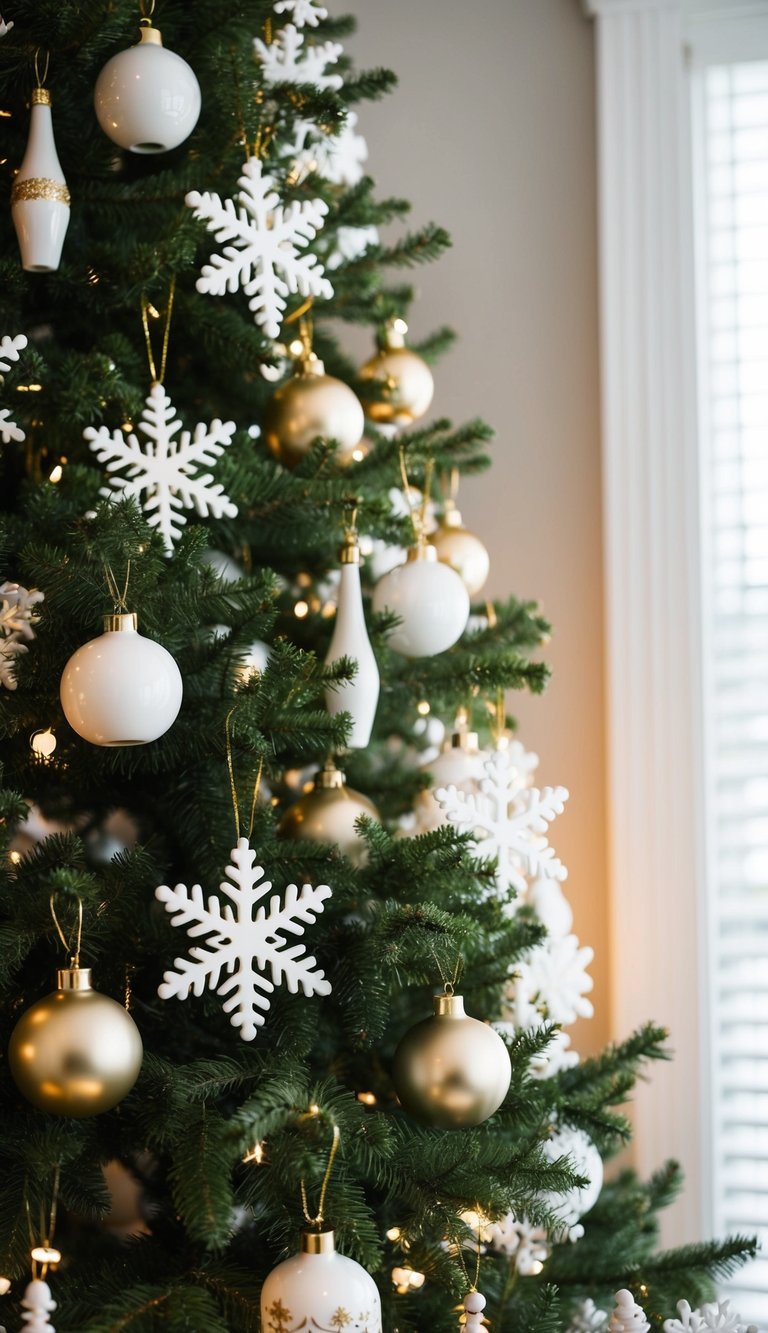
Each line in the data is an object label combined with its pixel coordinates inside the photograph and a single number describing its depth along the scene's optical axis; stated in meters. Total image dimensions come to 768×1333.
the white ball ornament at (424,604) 1.16
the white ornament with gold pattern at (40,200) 1.00
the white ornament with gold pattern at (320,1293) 0.78
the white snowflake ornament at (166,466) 1.01
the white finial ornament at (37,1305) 0.74
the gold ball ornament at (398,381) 1.37
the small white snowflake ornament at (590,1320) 1.07
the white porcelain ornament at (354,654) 1.07
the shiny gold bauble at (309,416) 1.17
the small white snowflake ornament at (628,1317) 0.89
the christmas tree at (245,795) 0.85
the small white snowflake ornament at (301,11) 1.17
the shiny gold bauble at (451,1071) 0.91
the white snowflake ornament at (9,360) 0.98
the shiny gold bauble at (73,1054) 0.81
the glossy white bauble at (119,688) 0.86
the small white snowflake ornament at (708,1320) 0.92
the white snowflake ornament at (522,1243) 1.09
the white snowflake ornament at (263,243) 1.02
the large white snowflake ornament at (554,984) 1.21
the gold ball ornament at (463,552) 1.37
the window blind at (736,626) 1.58
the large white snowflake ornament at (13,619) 0.97
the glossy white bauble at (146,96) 1.02
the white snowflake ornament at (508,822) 1.08
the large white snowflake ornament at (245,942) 0.86
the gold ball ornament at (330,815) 1.07
